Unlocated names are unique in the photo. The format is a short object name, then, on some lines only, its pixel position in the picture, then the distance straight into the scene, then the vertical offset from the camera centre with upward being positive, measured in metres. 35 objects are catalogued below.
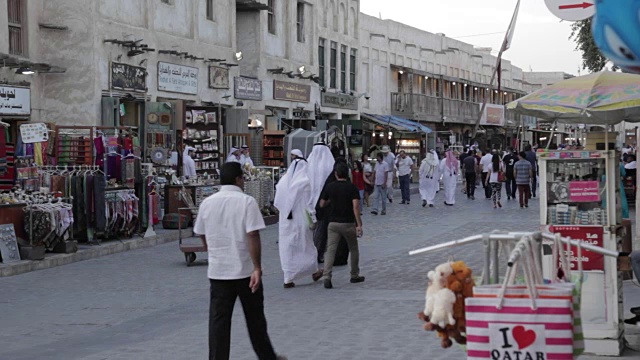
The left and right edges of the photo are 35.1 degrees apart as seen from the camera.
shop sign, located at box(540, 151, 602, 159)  9.47 +0.00
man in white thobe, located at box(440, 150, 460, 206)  33.41 -0.82
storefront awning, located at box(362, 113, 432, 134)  51.09 +1.70
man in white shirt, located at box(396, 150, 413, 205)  32.69 -0.50
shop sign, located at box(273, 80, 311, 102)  39.28 +2.63
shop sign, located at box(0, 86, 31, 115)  22.59 +1.34
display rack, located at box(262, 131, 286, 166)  34.91 +0.33
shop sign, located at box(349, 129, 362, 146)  42.84 +0.76
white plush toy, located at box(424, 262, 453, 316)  5.46 -0.69
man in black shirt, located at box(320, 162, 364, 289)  13.88 -0.84
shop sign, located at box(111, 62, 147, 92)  26.78 +2.19
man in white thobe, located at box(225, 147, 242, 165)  28.20 +0.09
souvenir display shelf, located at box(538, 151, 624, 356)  9.03 -0.62
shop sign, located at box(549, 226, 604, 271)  9.32 -0.78
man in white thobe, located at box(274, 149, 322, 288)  14.10 -1.05
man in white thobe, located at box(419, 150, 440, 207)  32.50 -0.85
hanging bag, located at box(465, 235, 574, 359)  5.13 -0.84
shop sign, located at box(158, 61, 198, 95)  29.41 +2.39
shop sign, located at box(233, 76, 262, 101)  35.31 +2.46
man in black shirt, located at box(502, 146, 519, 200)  34.72 -0.39
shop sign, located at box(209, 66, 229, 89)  33.09 +2.65
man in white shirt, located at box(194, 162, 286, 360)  8.12 -0.81
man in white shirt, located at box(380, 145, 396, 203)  30.83 -0.38
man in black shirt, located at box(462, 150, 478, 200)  36.17 -0.65
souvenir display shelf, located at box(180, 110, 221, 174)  30.20 +0.61
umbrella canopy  9.77 +0.57
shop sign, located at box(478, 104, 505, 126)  76.12 +3.06
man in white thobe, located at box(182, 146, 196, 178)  27.53 -0.24
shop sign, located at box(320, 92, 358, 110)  45.19 +2.58
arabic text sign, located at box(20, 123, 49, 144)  18.64 +0.49
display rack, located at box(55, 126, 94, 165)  19.81 +0.19
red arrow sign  8.39 +1.23
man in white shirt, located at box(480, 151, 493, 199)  35.66 -0.42
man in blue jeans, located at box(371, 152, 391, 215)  28.88 -0.86
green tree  31.09 +3.27
